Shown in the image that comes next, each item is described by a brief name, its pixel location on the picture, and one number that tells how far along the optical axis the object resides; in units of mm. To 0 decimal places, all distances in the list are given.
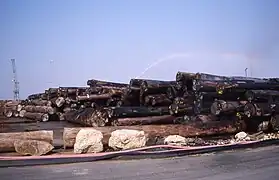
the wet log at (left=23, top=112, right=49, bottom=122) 14966
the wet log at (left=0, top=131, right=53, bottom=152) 6859
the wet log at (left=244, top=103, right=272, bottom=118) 9711
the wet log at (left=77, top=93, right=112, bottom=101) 13656
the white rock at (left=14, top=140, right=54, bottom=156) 6520
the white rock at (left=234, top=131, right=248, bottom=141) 8673
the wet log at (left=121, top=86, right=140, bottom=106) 11891
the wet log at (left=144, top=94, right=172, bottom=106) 11344
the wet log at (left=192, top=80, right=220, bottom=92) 10242
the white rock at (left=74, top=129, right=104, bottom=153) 6879
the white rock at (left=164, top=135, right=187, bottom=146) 7766
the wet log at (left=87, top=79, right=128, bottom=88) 14606
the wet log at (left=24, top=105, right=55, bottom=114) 15172
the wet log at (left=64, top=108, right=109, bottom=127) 10492
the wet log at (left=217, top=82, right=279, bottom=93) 10164
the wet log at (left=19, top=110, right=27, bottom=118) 18173
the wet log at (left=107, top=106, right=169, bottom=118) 10453
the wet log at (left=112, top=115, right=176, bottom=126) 10281
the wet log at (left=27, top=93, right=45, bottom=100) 18234
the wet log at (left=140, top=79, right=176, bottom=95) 11492
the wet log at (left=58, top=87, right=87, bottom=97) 15273
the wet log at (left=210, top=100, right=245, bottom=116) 9688
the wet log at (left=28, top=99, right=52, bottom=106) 15787
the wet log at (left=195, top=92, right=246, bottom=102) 10281
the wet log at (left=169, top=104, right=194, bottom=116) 10589
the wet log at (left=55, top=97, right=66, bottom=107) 15125
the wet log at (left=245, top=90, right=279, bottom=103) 10016
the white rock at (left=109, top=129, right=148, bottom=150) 7219
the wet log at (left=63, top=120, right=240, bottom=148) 9035
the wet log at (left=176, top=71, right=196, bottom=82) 10750
